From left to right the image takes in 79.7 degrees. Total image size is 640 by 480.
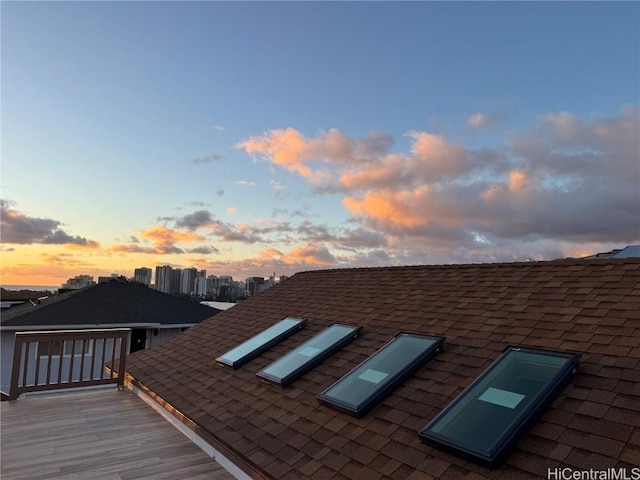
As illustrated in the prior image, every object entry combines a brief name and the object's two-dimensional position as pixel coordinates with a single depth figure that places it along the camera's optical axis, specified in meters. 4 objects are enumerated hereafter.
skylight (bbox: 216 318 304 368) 5.13
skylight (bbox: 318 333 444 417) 3.20
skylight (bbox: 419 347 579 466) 2.23
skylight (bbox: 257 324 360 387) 4.17
